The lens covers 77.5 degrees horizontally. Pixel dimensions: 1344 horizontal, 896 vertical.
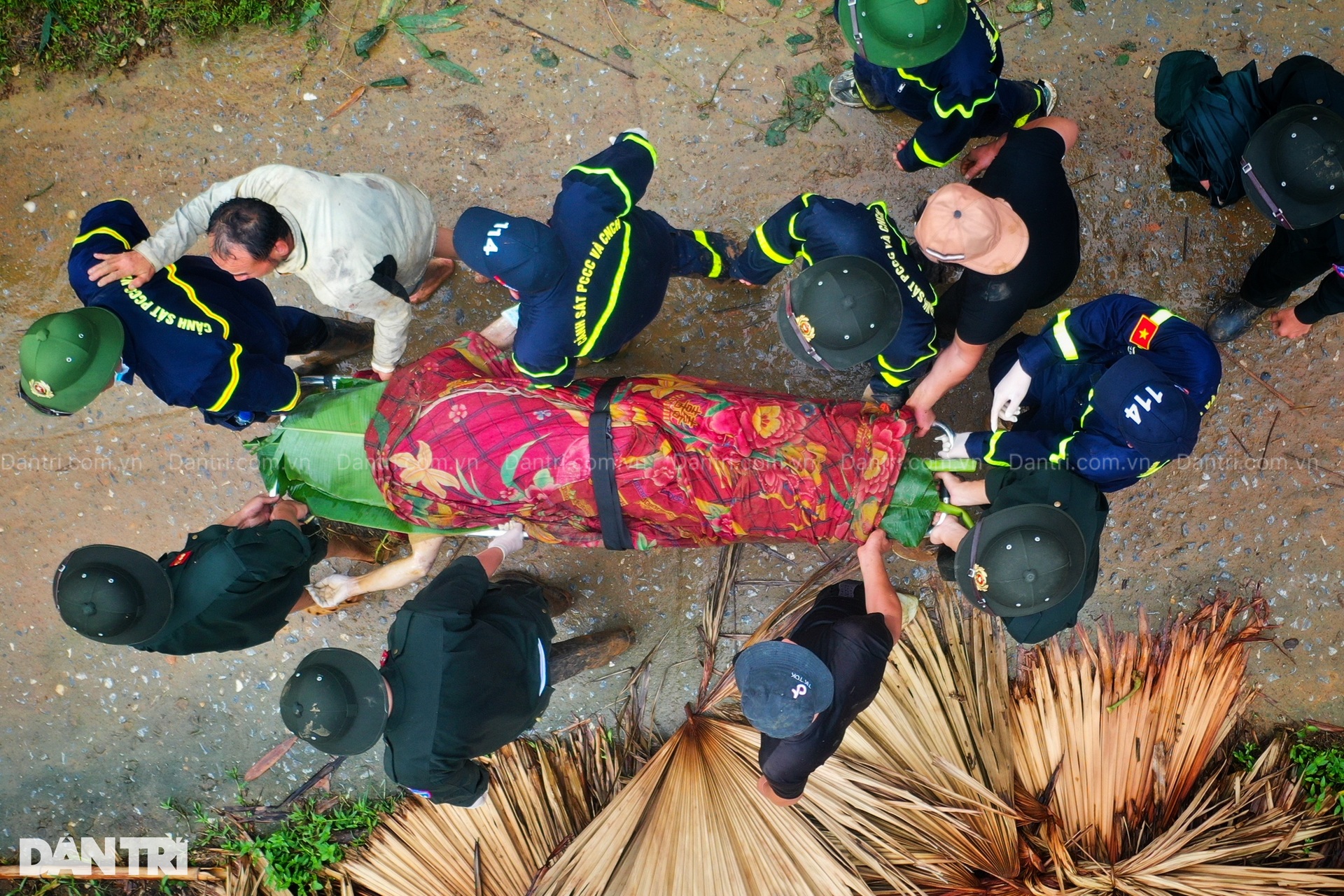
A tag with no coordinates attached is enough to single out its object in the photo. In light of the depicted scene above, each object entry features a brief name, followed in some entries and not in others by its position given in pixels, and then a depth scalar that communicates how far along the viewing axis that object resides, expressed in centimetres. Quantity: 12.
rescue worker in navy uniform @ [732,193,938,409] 272
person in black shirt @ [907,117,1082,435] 276
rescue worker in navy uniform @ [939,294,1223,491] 268
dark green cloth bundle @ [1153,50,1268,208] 310
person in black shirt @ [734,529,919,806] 268
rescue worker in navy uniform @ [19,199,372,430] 292
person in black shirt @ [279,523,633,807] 288
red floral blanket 288
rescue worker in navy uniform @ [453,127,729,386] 271
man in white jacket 290
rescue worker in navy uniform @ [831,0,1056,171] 290
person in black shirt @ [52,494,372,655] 299
